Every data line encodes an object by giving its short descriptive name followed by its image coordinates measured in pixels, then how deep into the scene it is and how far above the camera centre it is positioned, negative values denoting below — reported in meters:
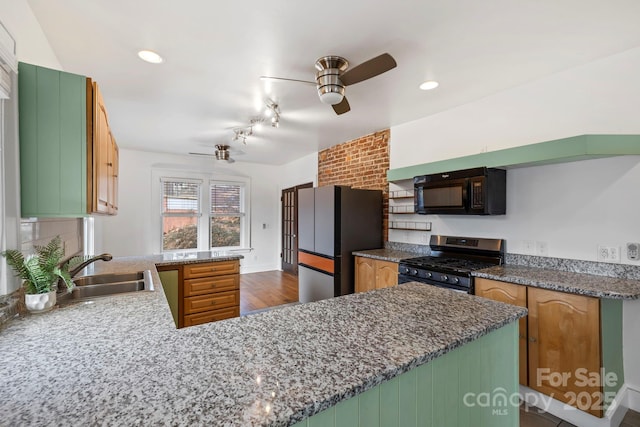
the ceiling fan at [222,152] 4.76 +1.03
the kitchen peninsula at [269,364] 0.64 -0.42
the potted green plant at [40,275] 1.26 -0.28
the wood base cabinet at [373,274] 3.10 -0.68
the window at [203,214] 5.55 +0.00
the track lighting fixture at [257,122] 2.89 +1.12
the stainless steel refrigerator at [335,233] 3.49 -0.25
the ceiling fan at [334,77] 1.95 +0.95
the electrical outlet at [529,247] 2.48 -0.29
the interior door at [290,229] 6.00 -0.32
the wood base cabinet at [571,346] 1.78 -0.88
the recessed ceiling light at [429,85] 2.45 +1.12
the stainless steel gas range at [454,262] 2.47 -0.47
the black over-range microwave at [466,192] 2.50 +0.20
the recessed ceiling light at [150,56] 2.01 +1.13
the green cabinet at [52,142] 1.31 +0.34
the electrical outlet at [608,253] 2.05 -0.29
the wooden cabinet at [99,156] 1.48 +0.35
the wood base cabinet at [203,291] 2.81 -0.79
